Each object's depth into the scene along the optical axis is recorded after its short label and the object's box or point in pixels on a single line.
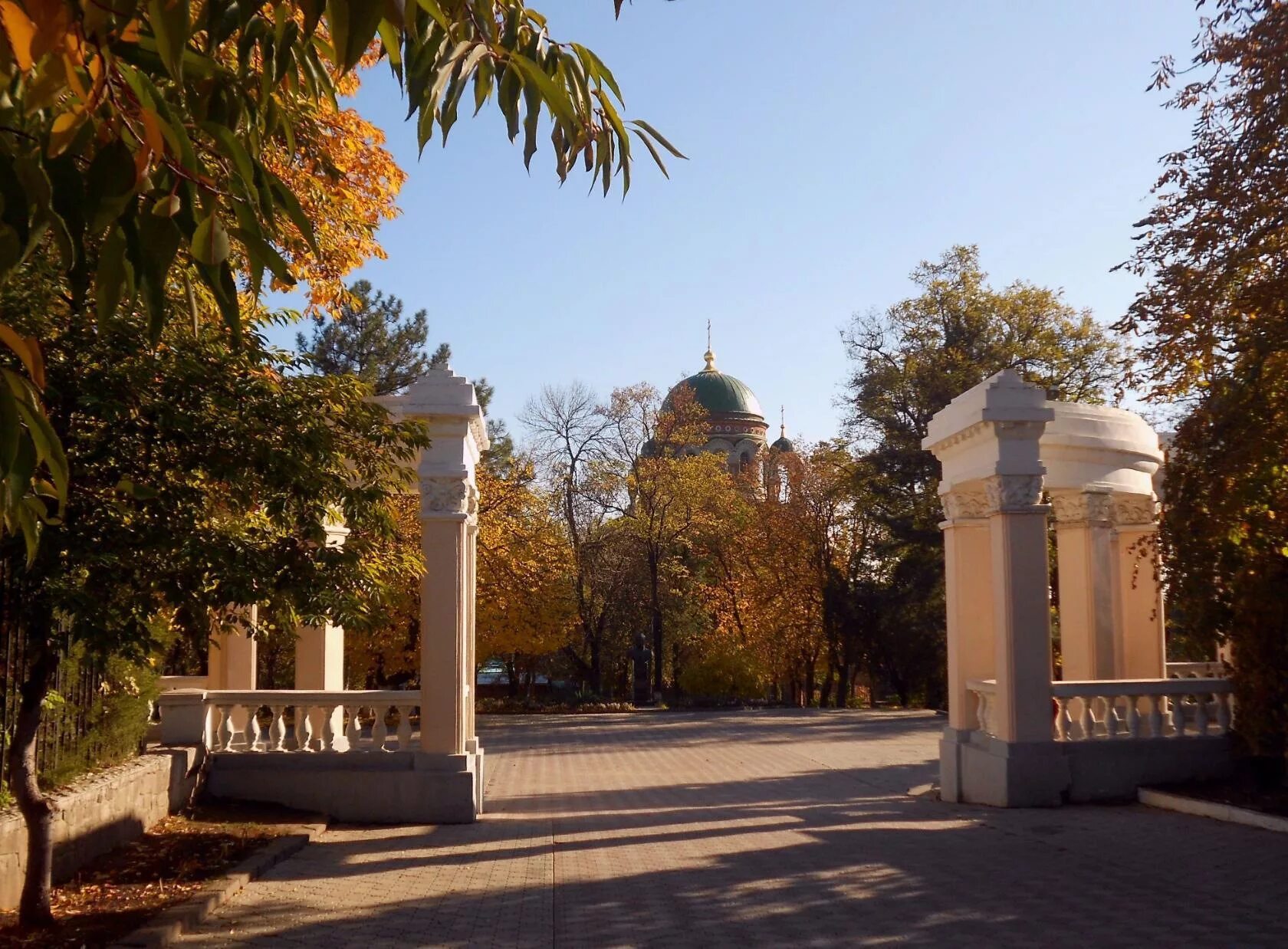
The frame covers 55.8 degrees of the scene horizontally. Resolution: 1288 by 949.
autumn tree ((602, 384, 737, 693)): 39.97
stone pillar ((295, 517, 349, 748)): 15.72
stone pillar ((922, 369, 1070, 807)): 13.49
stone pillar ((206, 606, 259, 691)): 15.31
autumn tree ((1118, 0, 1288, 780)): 11.59
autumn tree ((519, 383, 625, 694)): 40.81
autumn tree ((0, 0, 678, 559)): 2.64
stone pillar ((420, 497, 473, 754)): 13.21
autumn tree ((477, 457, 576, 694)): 33.03
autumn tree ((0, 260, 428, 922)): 6.98
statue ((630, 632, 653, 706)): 39.34
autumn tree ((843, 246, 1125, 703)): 35.31
